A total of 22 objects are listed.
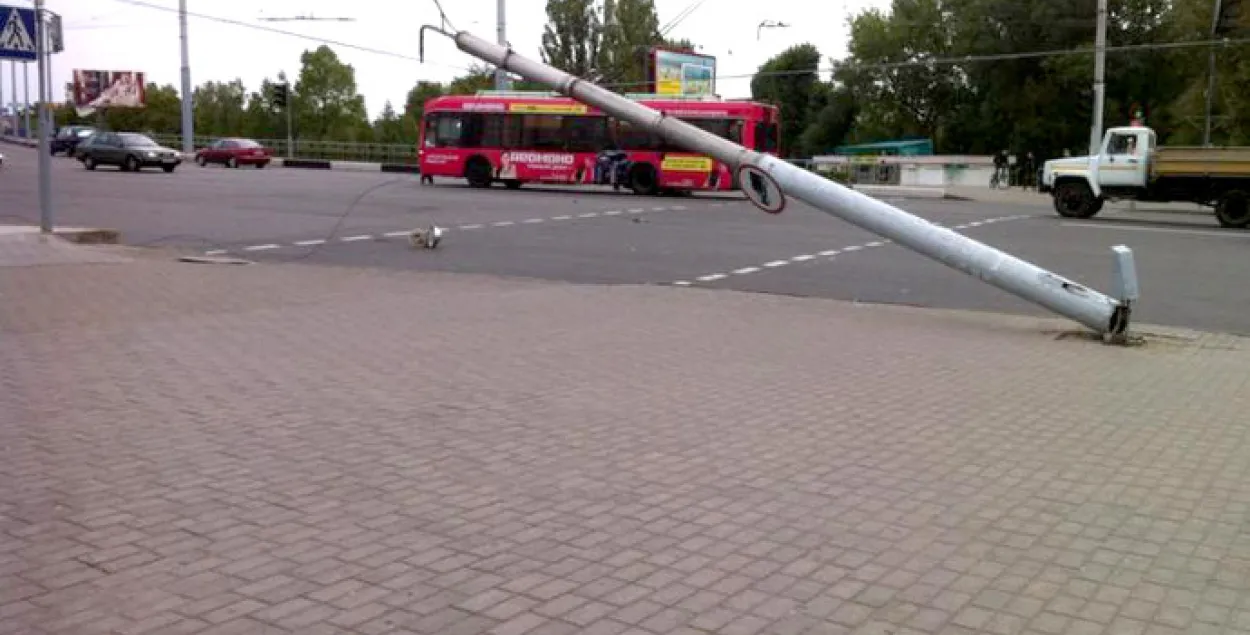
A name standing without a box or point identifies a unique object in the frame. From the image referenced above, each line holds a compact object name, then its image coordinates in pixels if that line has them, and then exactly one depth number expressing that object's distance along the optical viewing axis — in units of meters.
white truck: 26.03
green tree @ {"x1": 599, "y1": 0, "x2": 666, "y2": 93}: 72.81
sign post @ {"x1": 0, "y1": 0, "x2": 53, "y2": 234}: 16.12
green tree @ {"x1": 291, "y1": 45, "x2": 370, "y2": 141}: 83.88
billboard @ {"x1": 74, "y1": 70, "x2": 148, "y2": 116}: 96.44
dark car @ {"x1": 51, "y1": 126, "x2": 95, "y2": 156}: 60.47
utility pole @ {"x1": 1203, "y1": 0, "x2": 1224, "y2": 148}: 38.28
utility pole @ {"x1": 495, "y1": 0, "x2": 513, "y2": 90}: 41.69
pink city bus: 34.47
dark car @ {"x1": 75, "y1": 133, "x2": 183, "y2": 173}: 43.66
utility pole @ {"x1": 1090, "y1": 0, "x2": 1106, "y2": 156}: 34.47
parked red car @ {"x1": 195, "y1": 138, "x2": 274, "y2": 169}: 54.28
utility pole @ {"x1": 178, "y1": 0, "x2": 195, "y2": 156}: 58.62
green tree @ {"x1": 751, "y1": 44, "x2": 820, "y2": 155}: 88.44
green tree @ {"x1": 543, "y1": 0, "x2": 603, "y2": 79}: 84.19
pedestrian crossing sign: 16.09
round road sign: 12.42
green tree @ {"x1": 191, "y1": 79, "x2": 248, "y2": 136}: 91.50
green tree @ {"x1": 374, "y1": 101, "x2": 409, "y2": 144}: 78.69
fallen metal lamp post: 10.55
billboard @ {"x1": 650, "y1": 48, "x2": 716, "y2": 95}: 52.74
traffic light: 55.81
